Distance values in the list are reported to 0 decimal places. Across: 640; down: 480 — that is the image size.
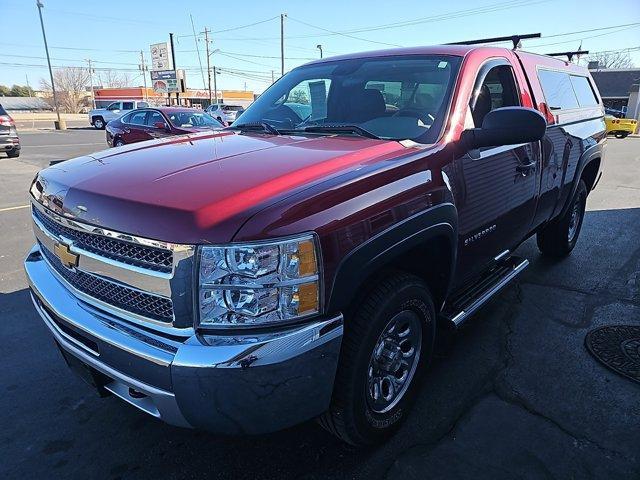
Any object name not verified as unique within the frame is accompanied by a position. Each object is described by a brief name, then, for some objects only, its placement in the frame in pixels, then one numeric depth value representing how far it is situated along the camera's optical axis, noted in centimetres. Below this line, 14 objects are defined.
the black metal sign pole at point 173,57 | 4419
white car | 3127
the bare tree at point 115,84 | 10991
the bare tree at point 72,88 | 8056
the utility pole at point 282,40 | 4991
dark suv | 1352
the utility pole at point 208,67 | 6389
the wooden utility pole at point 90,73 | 9831
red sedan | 1259
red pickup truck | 171
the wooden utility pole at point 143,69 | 9531
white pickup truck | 3325
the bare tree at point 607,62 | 8050
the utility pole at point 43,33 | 3547
